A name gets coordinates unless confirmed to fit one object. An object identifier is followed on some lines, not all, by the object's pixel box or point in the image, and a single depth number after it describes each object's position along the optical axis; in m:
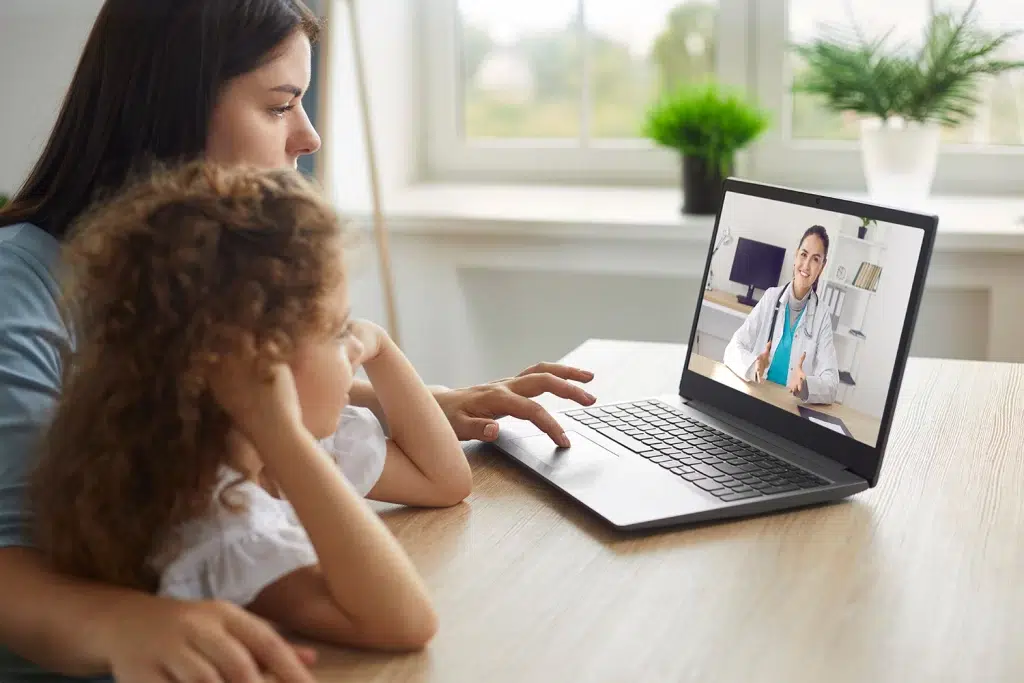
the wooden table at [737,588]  0.69
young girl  0.68
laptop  0.94
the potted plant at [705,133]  2.07
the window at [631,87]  2.20
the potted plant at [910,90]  2.01
